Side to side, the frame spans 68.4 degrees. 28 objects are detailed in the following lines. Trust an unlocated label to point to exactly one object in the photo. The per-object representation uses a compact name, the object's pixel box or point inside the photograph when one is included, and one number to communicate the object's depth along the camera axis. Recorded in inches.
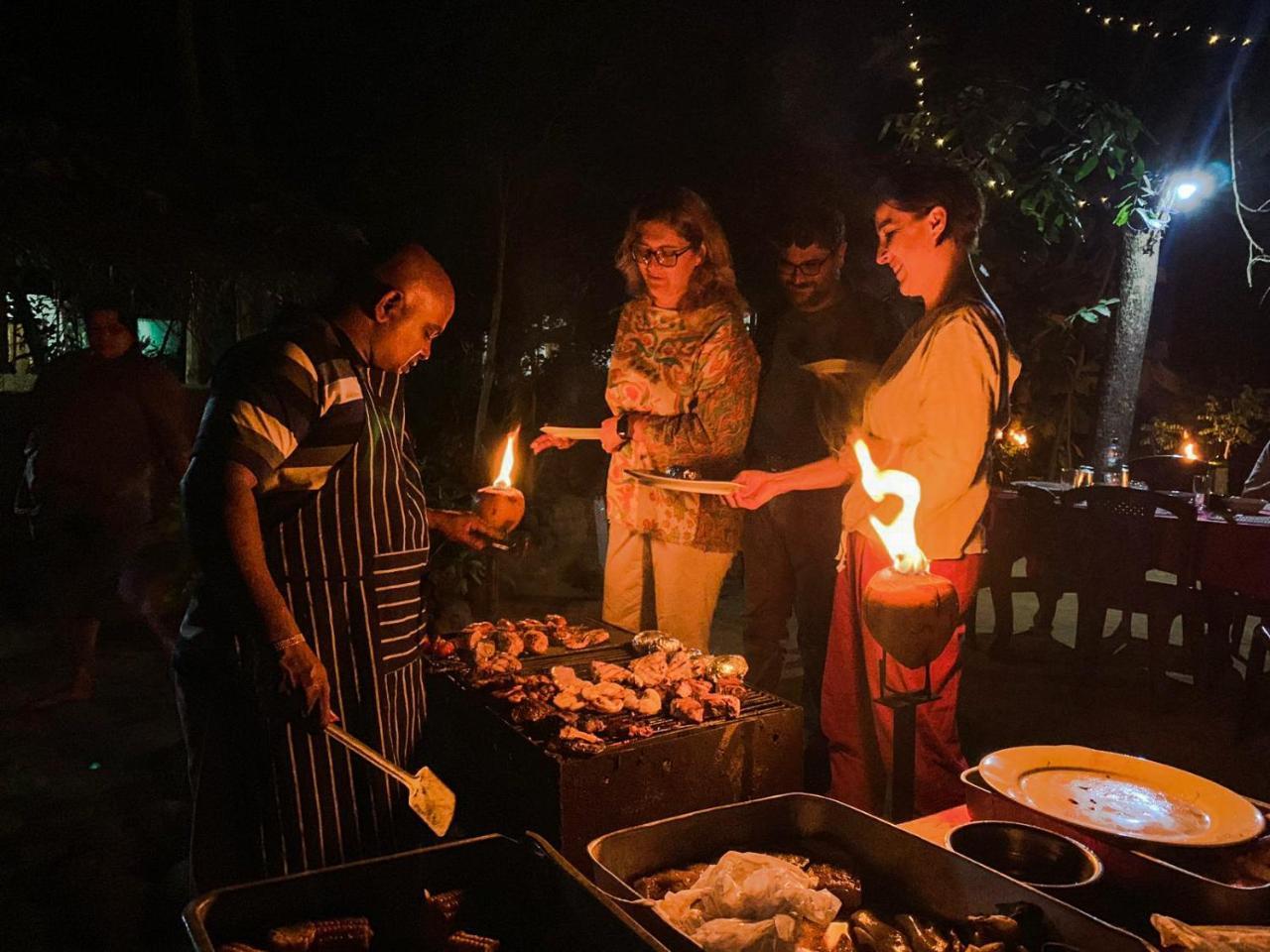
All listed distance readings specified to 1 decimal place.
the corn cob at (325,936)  76.0
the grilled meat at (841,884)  86.3
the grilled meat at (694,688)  137.9
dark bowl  82.3
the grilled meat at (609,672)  146.7
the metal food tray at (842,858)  73.8
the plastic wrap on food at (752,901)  79.4
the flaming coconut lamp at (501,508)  136.9
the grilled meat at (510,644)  162.7
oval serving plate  86.7
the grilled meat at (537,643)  166.7
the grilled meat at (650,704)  133.4
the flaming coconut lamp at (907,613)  91.9
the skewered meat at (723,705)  132.2
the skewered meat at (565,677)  140.7
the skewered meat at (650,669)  143.9
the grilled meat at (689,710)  130.5
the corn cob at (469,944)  79.9
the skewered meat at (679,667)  145.0
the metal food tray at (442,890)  75.4
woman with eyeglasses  187.2
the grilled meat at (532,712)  130.6
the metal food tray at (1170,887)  75.7
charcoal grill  118.0
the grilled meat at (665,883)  88.2
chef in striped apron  101.3
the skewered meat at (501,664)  151.6
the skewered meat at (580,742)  119.3
